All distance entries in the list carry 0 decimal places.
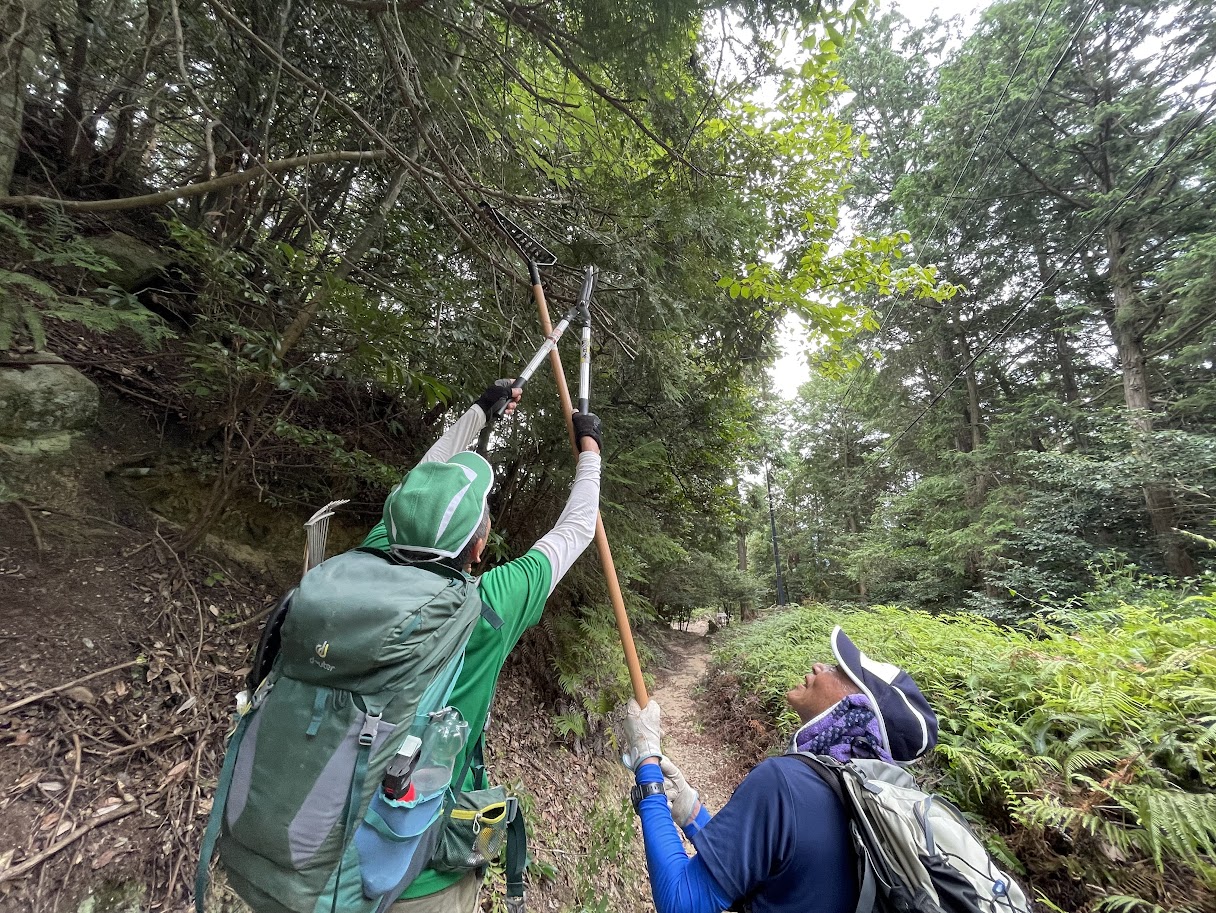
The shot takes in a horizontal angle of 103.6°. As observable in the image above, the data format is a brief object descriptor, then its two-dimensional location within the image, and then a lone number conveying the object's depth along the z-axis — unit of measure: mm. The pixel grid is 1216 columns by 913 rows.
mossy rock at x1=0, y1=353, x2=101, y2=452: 3143
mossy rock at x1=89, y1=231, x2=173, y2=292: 4074
